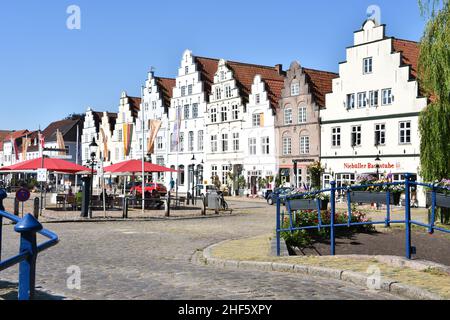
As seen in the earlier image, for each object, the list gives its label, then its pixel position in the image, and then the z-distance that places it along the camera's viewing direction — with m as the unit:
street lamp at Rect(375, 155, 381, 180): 40.00
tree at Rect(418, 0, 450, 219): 20.72
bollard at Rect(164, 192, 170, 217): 26.15
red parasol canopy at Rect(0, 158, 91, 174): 28.06
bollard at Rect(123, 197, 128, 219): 25.00
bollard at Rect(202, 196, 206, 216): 27.75
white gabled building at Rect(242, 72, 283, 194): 50.66
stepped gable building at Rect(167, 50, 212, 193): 59.66
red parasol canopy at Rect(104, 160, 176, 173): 29.66
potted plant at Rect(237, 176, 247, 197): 53.06
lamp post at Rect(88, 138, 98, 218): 26.94
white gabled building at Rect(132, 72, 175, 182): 65.50
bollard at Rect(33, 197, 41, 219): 22.83
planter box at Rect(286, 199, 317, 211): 13.04
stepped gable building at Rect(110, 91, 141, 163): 73.19
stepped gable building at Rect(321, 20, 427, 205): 39.34
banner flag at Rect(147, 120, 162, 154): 37.25
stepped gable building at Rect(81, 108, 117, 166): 77.94
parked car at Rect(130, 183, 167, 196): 38.41
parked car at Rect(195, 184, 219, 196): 43.69
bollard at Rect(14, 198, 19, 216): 25.25
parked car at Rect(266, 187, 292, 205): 35.38
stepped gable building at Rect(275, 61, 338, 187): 46.62
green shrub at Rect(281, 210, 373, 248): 13.65
